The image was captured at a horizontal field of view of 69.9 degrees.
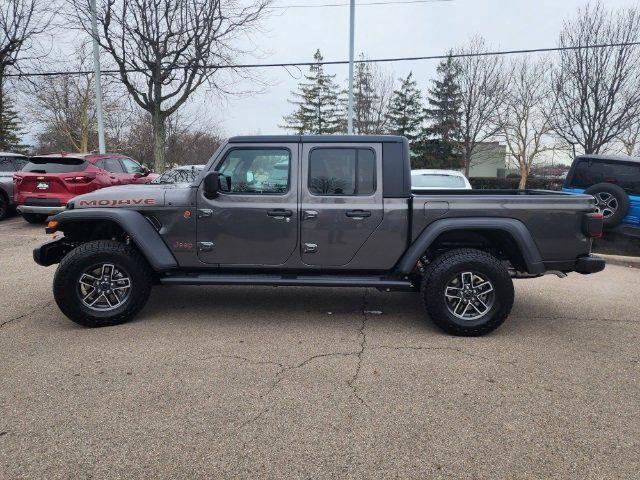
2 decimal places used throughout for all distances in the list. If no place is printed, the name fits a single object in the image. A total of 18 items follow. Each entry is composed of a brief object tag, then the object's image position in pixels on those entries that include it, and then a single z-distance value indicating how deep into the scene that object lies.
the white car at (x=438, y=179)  9.19
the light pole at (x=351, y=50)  15.40
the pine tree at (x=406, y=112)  31.16
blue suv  8.22
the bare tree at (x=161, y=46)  14.87
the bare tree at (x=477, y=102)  28.38
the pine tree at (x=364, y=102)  30.61
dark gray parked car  11.43
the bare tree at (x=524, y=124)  27.34
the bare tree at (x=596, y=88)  18.89
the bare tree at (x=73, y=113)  33.28
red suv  9.77
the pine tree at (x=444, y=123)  30.11
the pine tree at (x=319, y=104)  38.09
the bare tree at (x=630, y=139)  20.56
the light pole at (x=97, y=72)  14.52
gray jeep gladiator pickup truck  4.25
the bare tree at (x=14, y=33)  16.02
